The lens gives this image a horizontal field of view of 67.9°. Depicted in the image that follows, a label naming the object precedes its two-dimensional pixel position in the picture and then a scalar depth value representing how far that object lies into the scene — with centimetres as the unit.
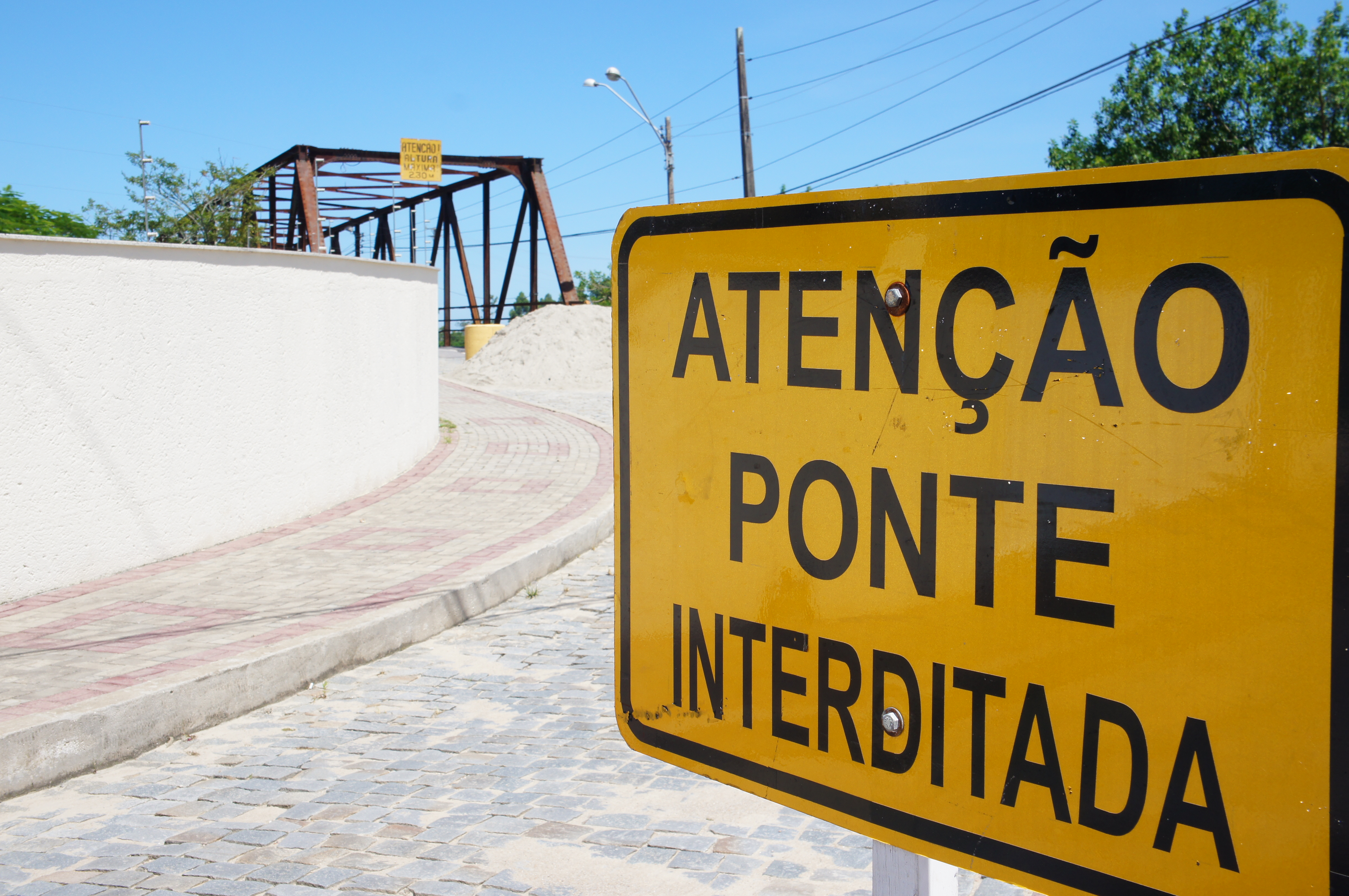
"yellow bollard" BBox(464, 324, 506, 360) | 2897
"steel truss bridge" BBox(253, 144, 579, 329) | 2377
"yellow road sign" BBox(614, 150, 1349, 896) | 90
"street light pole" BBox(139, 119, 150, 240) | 2142
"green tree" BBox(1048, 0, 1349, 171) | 3300
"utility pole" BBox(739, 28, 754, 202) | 2202
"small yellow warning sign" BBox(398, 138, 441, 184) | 2509
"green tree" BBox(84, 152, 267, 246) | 1441
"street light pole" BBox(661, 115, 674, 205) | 2514
